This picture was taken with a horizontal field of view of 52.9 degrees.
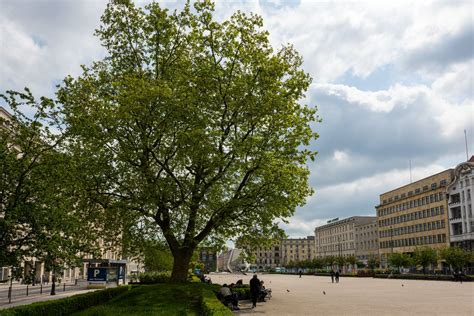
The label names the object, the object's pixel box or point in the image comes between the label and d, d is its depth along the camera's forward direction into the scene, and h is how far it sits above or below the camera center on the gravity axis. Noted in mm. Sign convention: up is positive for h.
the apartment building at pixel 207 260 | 188238 -2324
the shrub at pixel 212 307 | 14348 -1751
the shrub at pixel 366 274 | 87225 -3617
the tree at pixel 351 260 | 122188 -1580
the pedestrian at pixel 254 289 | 25938 -1893
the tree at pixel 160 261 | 30928 -830
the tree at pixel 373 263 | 117806 -2263
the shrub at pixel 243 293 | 29812 -2384
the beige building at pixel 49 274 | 18766 -1806
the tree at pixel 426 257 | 78731 -551
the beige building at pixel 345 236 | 149375 +6011
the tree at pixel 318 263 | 136800 -2642
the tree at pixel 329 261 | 127062 -1903
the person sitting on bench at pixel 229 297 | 23922 -2113
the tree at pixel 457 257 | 71500 -513
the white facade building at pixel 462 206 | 90312 +9311
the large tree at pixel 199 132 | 24047 +6332
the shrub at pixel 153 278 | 43281 -2147
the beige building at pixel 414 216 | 102250 +9017
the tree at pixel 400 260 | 86938 -1136
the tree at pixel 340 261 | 123306 -1826
